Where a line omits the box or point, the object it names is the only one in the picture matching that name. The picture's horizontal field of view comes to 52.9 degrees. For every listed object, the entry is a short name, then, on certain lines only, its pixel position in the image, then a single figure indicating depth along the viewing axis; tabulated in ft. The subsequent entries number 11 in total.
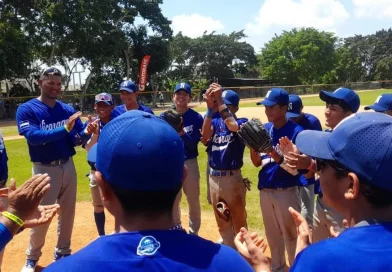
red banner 124.77
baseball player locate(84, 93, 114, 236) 18.94
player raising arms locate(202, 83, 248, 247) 16.94
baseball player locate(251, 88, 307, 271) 14.67
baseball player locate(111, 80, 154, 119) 20.61
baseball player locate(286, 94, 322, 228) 15.65
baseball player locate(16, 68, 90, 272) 16.25
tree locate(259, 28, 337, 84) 212.23
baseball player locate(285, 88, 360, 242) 13.66
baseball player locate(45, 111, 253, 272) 4.42
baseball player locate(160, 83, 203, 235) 19.93
